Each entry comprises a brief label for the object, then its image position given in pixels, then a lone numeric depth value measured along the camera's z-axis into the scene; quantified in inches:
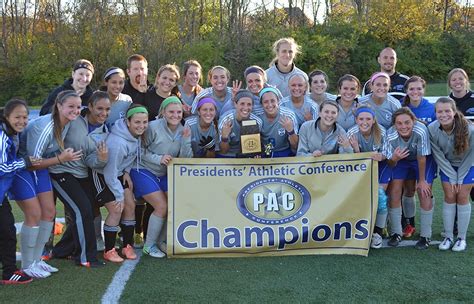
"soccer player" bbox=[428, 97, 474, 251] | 199.0
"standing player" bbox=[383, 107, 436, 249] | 202.5
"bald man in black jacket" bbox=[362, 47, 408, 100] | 254.2
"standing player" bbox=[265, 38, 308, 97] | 244.1
